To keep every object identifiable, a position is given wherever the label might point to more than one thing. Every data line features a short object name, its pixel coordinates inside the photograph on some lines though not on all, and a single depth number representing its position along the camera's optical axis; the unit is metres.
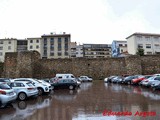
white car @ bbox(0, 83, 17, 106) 8.96
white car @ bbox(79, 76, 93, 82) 35.62
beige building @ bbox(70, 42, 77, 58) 90.12
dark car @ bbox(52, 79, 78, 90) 19.41
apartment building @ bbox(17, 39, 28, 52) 75.69
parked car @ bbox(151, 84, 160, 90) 15.92
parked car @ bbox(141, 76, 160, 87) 18.02
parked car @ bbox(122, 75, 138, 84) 25.03
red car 23.45
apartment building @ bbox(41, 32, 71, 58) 75.38
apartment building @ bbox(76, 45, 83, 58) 92.62
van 26.19
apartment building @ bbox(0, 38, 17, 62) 74.00
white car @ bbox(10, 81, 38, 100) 12.12
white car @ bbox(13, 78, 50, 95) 15.49
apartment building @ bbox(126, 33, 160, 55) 65.12
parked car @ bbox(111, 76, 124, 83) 28.27
